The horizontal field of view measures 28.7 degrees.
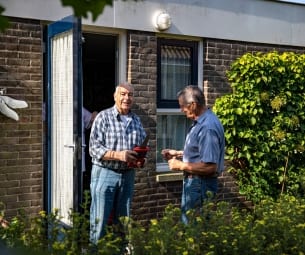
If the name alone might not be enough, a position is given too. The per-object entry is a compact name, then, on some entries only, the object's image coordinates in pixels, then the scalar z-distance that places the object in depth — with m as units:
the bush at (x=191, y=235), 3.40
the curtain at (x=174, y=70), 7.86
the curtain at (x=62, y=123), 5.95
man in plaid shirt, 5.51
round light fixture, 7.46
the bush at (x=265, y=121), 8.22
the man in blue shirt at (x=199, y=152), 4.93
